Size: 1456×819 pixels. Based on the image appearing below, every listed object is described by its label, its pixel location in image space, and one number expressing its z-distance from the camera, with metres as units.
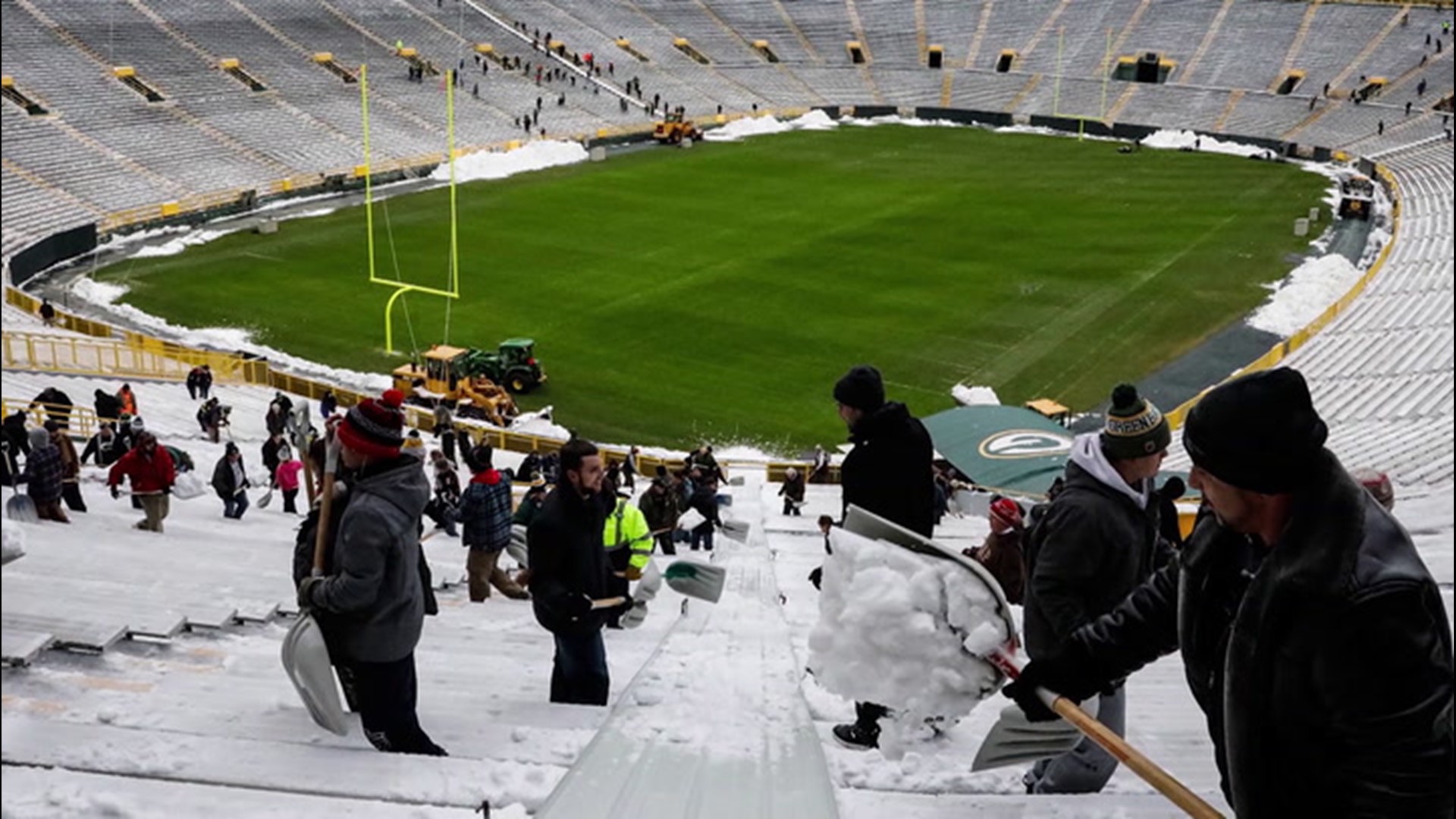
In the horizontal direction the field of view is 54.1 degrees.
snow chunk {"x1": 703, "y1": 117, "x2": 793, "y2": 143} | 44.19
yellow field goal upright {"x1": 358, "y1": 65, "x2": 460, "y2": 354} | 21.98
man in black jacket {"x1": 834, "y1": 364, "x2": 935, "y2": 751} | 4.62
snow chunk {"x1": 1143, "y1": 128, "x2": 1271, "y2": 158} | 43.97
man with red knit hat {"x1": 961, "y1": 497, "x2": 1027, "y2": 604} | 5.88
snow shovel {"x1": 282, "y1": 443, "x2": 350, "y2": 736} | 3.92
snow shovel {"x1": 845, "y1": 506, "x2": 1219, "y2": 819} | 2.47
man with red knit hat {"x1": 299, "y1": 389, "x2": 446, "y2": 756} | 3.84
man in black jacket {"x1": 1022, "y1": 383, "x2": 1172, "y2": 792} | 3.55
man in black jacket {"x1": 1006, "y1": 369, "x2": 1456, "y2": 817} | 1.99
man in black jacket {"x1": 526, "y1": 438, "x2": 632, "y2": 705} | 4.76
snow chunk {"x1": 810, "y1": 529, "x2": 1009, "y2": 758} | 3.10
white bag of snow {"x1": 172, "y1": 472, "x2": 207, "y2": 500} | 10.38
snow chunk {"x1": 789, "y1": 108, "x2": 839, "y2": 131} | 47.03
